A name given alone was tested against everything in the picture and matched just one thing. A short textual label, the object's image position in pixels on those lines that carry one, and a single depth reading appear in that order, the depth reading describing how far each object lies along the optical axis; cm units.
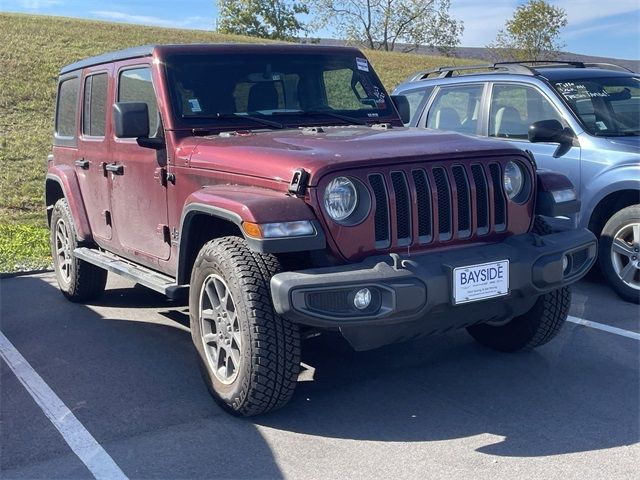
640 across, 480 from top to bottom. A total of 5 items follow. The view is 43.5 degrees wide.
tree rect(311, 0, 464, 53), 5691
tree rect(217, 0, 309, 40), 6194
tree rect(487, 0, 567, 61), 4391
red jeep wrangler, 378
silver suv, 637
